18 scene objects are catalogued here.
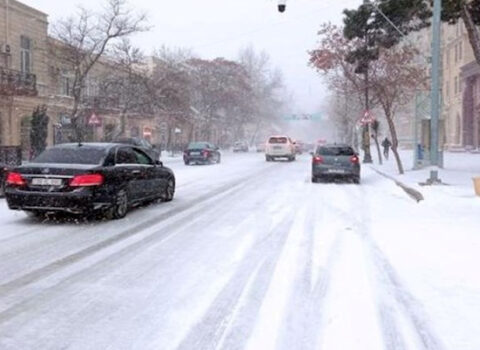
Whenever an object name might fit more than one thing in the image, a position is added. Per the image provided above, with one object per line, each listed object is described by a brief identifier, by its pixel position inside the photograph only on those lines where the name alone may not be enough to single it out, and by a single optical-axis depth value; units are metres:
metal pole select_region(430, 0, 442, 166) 19.88
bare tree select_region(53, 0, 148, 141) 36.02
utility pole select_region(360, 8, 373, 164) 40.47
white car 44.69
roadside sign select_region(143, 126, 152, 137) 63.16
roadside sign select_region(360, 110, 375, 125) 35.16
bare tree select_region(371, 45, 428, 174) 26.98
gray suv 23.55
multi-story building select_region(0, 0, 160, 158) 34.38
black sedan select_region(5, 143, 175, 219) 11.41
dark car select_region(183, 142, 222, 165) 38.38
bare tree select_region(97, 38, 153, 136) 42.91
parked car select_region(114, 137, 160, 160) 33.88
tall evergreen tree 22.08
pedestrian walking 44.03
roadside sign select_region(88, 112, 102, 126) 31.82
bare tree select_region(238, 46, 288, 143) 93.88
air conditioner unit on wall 34.78
